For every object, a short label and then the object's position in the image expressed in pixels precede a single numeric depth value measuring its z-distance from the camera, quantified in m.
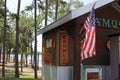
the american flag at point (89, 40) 6.20
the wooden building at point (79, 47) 8.38
